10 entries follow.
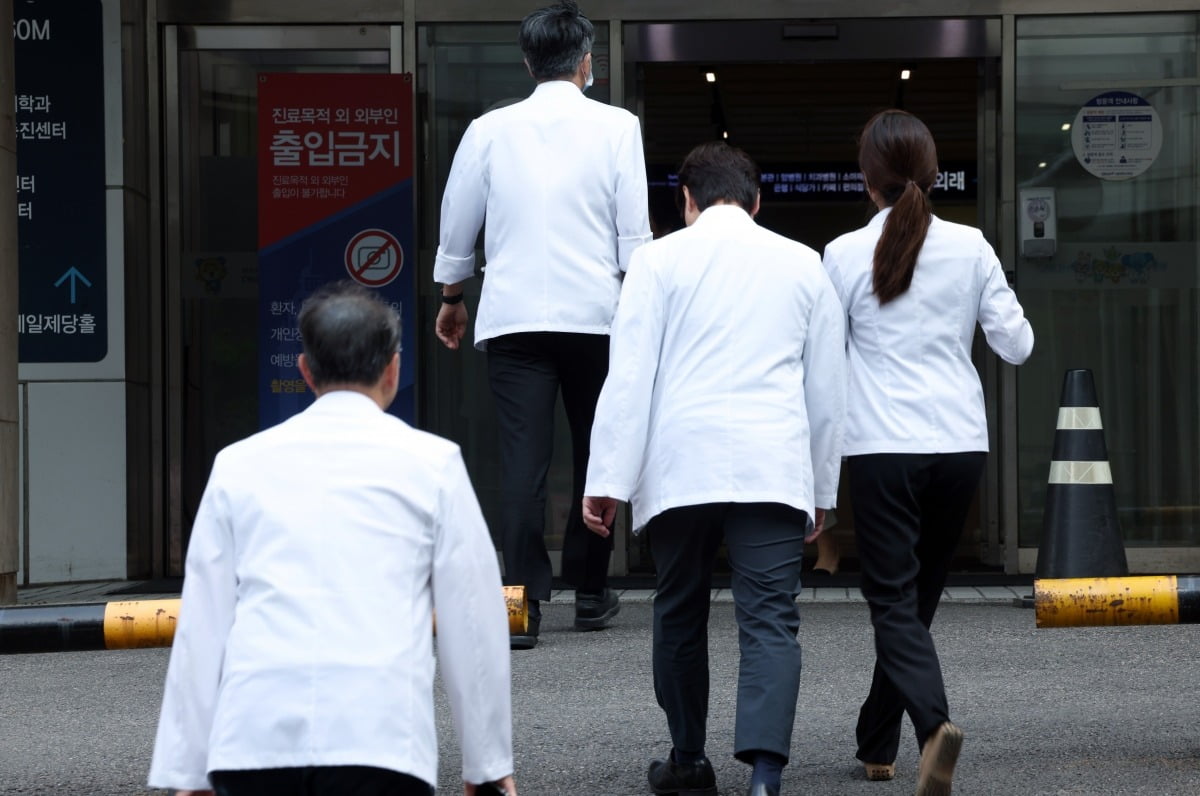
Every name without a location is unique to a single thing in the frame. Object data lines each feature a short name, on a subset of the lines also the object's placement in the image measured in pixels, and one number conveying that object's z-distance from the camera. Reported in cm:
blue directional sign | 1665
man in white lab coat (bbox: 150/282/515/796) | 473
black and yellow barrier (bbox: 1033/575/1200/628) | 786
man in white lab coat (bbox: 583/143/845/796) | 743
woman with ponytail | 783
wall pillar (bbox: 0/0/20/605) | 1408
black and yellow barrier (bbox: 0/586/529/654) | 726
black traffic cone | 1385
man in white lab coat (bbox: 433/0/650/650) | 1128
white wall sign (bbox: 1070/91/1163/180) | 1735
